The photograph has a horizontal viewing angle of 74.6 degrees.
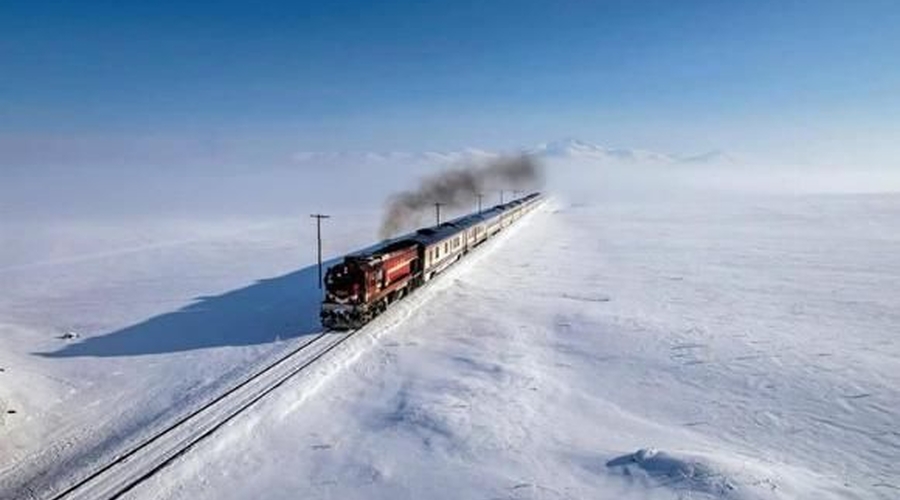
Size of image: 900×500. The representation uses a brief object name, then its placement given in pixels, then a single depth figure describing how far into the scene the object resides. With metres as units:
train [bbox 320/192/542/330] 25.78
